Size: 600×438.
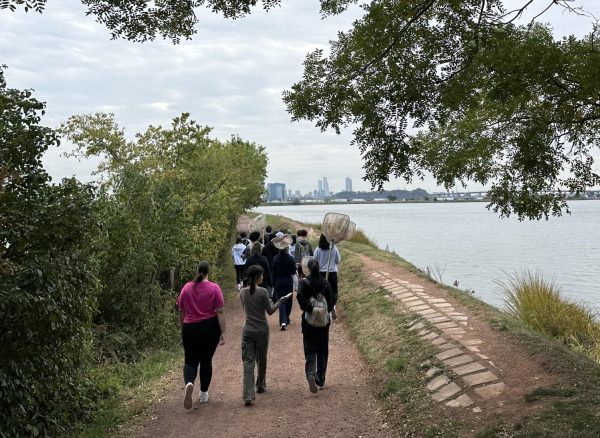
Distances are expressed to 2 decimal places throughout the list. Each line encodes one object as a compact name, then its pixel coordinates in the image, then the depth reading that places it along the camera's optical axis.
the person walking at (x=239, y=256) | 15.01
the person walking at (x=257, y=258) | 10.73
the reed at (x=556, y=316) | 10.37
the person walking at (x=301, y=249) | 13.02
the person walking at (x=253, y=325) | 7.05
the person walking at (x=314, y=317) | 7.19
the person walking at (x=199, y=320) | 6.84
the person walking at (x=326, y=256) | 10.20
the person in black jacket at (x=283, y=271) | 11.27
